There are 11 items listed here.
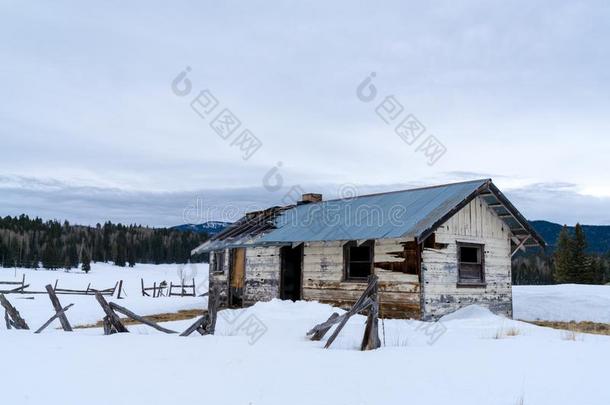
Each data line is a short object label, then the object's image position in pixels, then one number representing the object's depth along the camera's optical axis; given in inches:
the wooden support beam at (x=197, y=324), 431.3
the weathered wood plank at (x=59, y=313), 487.4
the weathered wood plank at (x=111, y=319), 449.7
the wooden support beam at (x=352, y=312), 375.9
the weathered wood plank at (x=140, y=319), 447.3
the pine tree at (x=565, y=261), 1995.6
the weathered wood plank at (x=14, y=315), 498.6
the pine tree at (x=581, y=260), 1969.7
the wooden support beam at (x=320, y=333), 407.4
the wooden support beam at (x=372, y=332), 368.8
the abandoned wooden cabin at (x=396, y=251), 617.5
